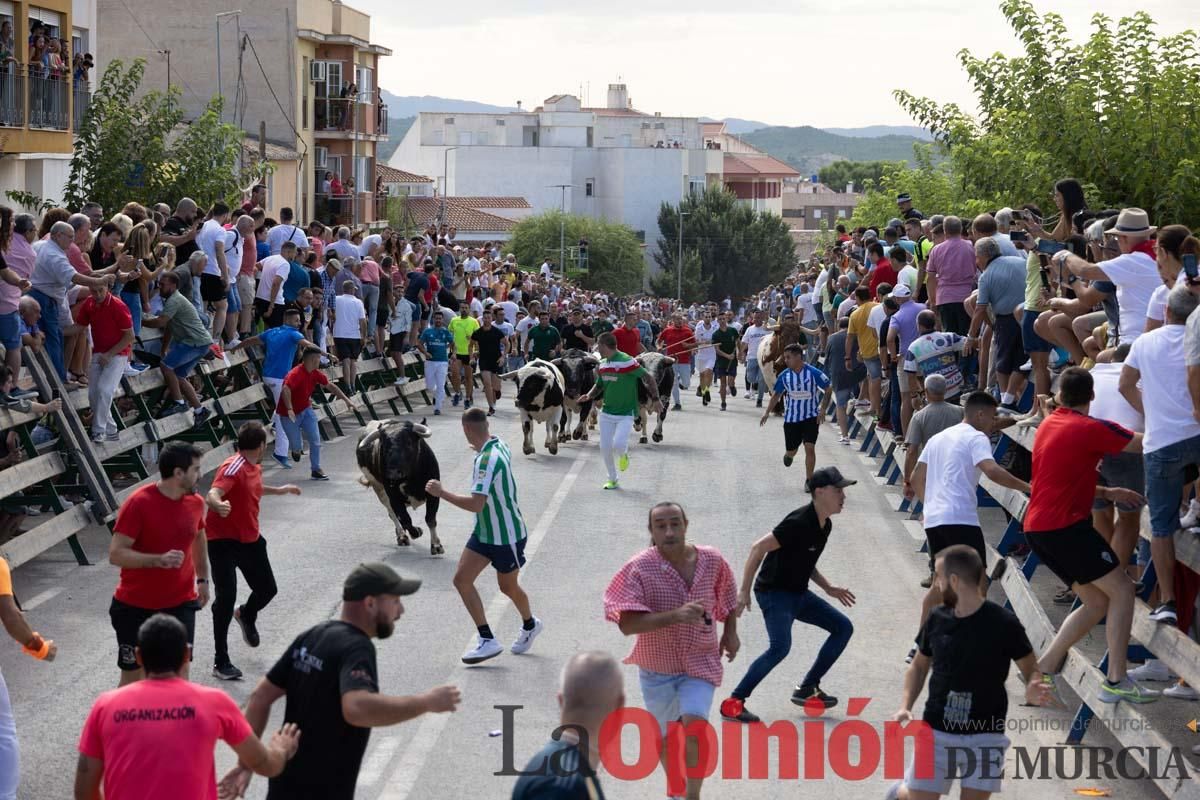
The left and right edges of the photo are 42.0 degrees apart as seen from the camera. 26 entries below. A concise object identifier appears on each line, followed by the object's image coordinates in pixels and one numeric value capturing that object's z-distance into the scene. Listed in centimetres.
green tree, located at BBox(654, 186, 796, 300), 11519
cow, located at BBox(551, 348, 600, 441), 2408
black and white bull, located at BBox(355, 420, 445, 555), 1586
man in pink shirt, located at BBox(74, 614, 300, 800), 643
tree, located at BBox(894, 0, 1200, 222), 2564
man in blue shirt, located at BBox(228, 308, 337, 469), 2117
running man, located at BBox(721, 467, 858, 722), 1067
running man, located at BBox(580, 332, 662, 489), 2025
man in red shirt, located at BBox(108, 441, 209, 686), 987
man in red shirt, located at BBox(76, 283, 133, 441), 1691
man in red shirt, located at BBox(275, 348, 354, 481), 1977
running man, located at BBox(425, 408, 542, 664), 1185
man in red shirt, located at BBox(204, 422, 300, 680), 1158
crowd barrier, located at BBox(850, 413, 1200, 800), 891
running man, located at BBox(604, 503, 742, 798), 866
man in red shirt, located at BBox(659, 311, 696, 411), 3098
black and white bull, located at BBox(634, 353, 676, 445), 2420
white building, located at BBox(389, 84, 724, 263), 12388
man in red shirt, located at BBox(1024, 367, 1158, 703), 974
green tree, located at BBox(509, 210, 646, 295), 10706
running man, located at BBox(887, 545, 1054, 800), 791
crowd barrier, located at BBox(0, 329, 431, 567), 1516
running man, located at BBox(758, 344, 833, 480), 1992
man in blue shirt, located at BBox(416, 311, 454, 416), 2628
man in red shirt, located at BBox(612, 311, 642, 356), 2567
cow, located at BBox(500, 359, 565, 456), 2233
